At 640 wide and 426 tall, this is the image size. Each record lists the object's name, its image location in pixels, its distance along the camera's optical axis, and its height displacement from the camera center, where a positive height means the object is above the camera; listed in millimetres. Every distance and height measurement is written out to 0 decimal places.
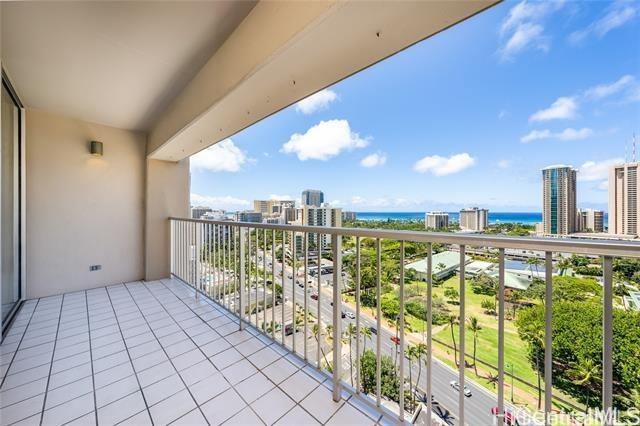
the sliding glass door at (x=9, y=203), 2324 +108
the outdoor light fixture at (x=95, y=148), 3299 +925
